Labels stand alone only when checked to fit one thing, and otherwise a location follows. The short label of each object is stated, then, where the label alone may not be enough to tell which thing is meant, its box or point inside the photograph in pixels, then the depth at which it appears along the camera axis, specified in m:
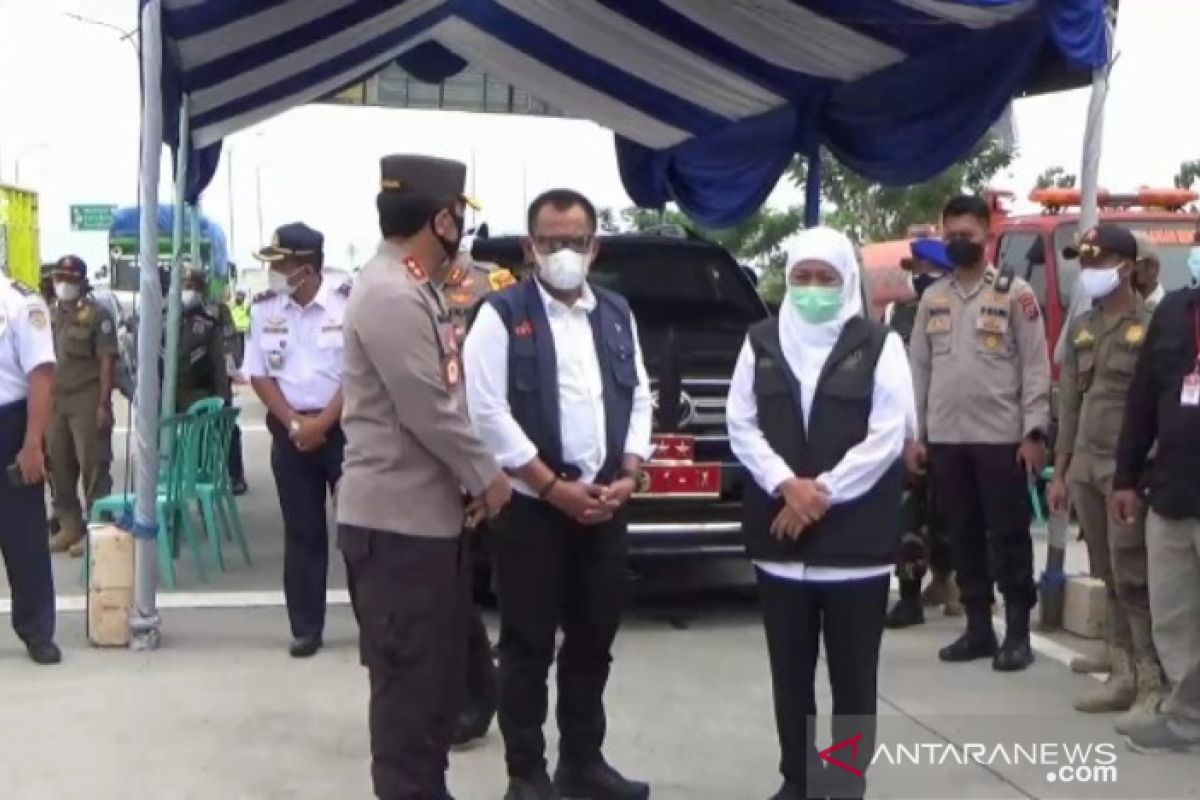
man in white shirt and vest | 4.99
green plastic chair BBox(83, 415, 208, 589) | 9.06
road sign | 31.88
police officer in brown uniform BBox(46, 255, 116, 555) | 10.28
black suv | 7.60
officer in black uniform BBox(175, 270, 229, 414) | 11.83
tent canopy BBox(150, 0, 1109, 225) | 8.05
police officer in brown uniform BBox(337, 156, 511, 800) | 4.34
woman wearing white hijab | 4.73
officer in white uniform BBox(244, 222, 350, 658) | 7.33
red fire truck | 11.41
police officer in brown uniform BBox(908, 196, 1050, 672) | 6.96
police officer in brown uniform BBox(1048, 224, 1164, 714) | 6.11
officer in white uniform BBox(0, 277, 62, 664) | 7.12
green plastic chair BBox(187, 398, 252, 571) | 9.44
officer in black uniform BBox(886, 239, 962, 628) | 8.04
